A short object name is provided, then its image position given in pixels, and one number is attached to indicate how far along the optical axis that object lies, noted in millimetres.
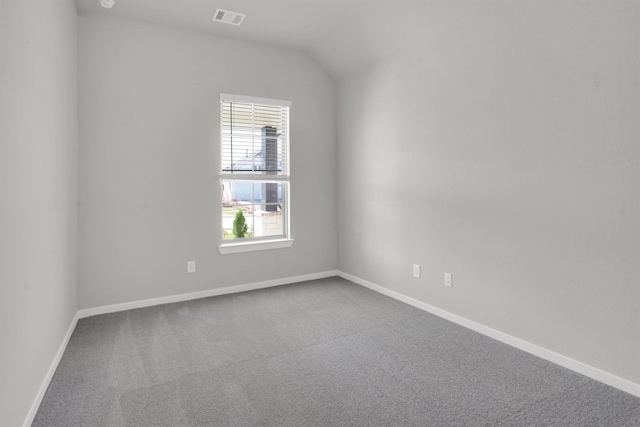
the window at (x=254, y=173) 4102
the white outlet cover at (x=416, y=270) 3562
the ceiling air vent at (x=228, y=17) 3447
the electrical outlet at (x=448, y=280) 3221
